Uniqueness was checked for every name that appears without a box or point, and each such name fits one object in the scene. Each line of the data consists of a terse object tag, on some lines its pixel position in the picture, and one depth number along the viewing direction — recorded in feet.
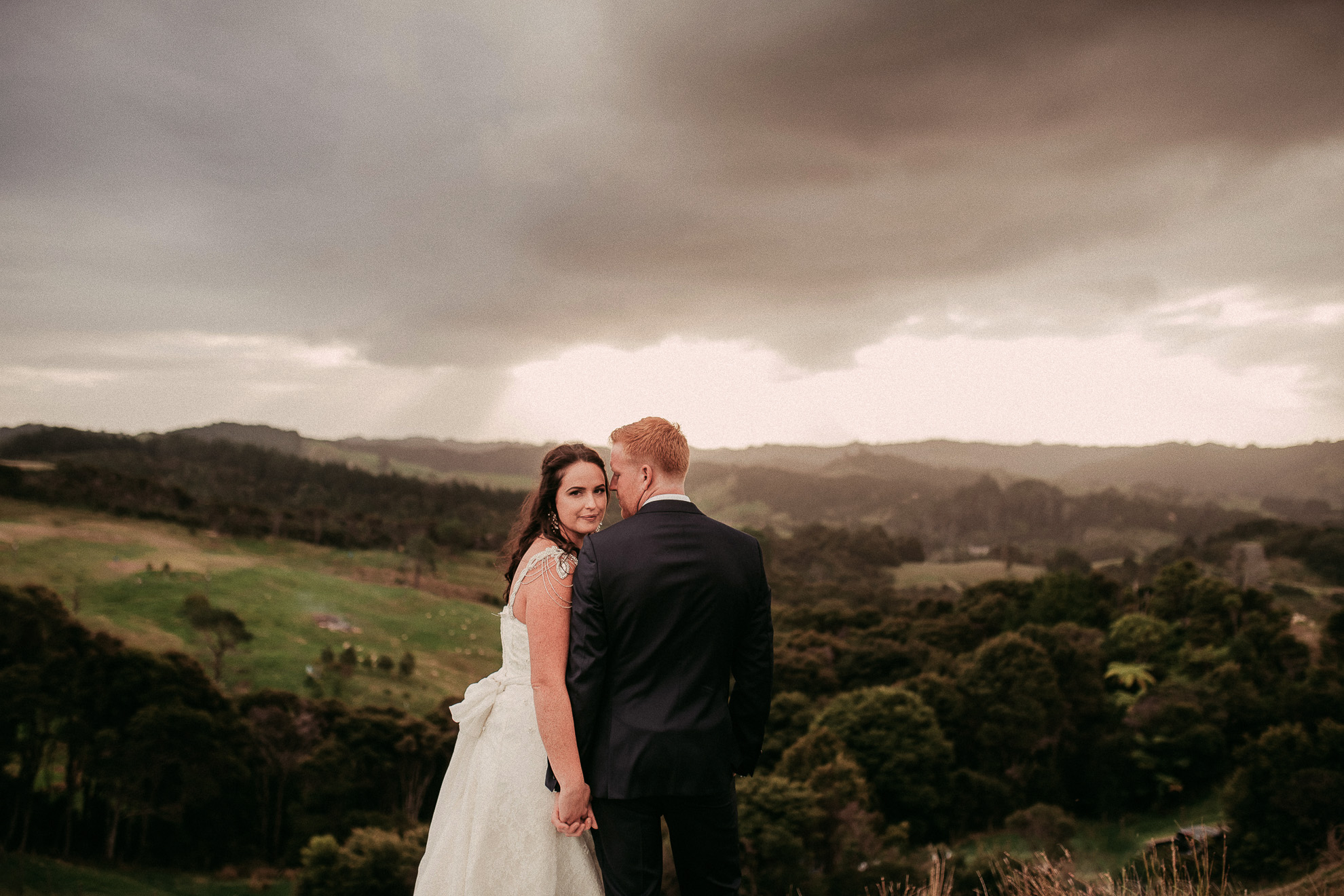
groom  10.30
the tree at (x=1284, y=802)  73.67
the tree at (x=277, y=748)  117.60
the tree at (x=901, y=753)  103.71
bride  12.05
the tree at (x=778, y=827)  74.18
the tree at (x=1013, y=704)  114.93
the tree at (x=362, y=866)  72.23
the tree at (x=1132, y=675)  131.34
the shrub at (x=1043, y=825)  88.17
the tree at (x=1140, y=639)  142.20
